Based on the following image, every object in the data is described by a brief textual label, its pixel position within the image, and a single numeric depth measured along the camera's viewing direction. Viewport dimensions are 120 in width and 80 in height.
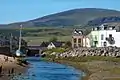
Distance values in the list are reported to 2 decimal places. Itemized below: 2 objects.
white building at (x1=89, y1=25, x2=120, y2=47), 126.12
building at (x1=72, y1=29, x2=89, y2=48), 147.00
